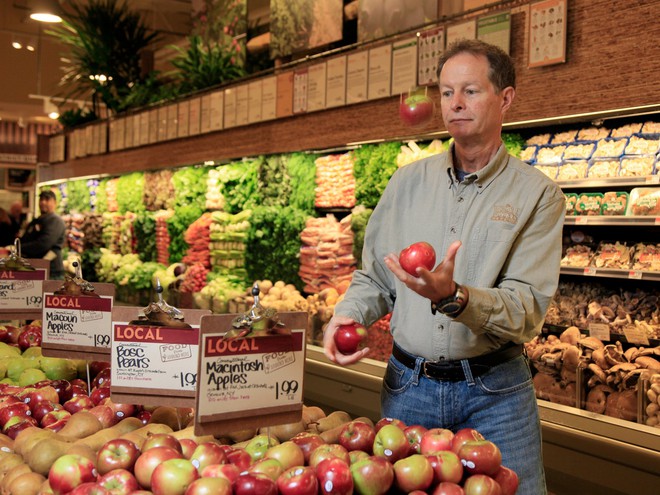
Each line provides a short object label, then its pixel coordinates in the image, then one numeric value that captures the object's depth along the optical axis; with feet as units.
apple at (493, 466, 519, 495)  5.64
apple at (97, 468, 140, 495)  5.19
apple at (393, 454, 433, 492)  5.34
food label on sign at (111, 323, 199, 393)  6.80
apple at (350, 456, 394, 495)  5.27
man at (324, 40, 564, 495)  6.86
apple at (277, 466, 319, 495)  4.97
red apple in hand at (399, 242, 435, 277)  5.73
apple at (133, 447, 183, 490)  5.35
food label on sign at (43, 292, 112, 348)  8.82
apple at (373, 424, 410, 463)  5.79
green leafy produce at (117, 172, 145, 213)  29.30
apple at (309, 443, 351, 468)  5.55
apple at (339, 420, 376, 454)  6.02
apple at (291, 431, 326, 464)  5.84
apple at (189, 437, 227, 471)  5.45
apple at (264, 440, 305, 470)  5.50
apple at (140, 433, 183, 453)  5.74
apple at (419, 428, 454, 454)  5.87
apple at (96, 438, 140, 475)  5.54
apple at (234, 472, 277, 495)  4.86
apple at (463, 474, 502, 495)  5.28
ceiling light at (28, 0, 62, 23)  24.57
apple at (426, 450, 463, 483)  5.43
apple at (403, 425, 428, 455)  6.16
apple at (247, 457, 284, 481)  5.20
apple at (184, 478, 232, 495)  4.79
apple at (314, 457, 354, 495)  5.05
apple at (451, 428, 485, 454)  5.76
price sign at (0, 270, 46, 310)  11.69
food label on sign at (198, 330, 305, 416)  5.82
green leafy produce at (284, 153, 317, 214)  19.72
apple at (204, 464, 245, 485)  5.08
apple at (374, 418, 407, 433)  6.44
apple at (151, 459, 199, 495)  5.01
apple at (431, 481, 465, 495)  5.24
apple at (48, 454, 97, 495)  5.30
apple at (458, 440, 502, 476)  5.47
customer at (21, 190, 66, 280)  26.17
